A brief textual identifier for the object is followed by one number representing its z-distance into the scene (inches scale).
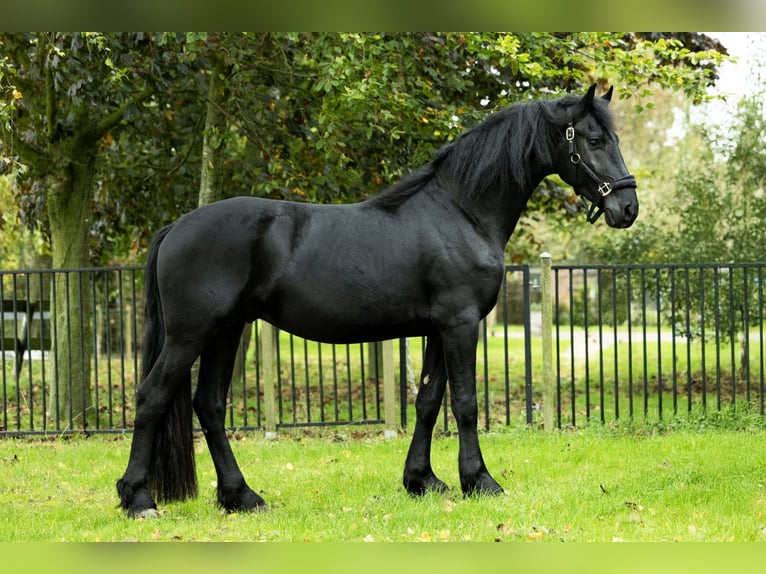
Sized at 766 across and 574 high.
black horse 421.4
